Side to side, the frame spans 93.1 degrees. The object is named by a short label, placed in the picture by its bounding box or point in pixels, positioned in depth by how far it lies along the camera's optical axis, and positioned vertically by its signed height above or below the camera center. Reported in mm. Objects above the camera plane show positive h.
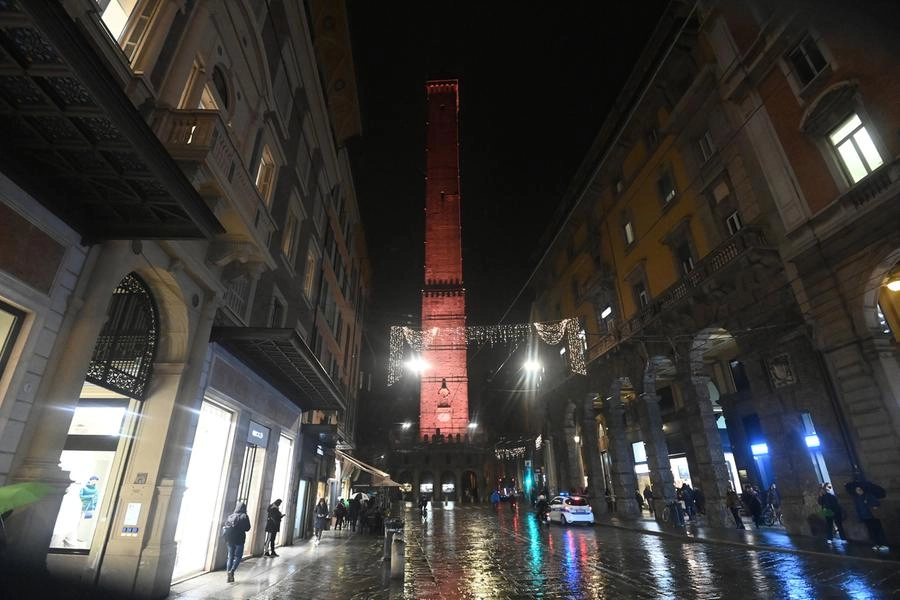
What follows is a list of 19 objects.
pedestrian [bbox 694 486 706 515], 18062 -817
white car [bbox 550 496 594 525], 20156 -1222
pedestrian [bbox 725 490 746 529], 15688 -866
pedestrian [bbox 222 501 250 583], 8992 -837
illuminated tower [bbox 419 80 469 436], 51594 +23293
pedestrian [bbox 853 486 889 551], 10266 -829
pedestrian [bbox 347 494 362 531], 22861 -1110
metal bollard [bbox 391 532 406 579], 6586 -999
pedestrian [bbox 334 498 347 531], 22016 -1233
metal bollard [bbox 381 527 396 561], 8834 -1076
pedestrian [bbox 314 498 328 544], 18453 -1131
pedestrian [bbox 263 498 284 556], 12289 -940
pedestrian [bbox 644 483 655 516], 24052 -727
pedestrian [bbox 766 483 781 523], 17609 -781
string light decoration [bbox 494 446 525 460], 45734 +3388
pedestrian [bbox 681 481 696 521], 18812 -738
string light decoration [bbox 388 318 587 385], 18375 +6100
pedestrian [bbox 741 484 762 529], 15938 -899
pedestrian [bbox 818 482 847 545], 11461 -877
